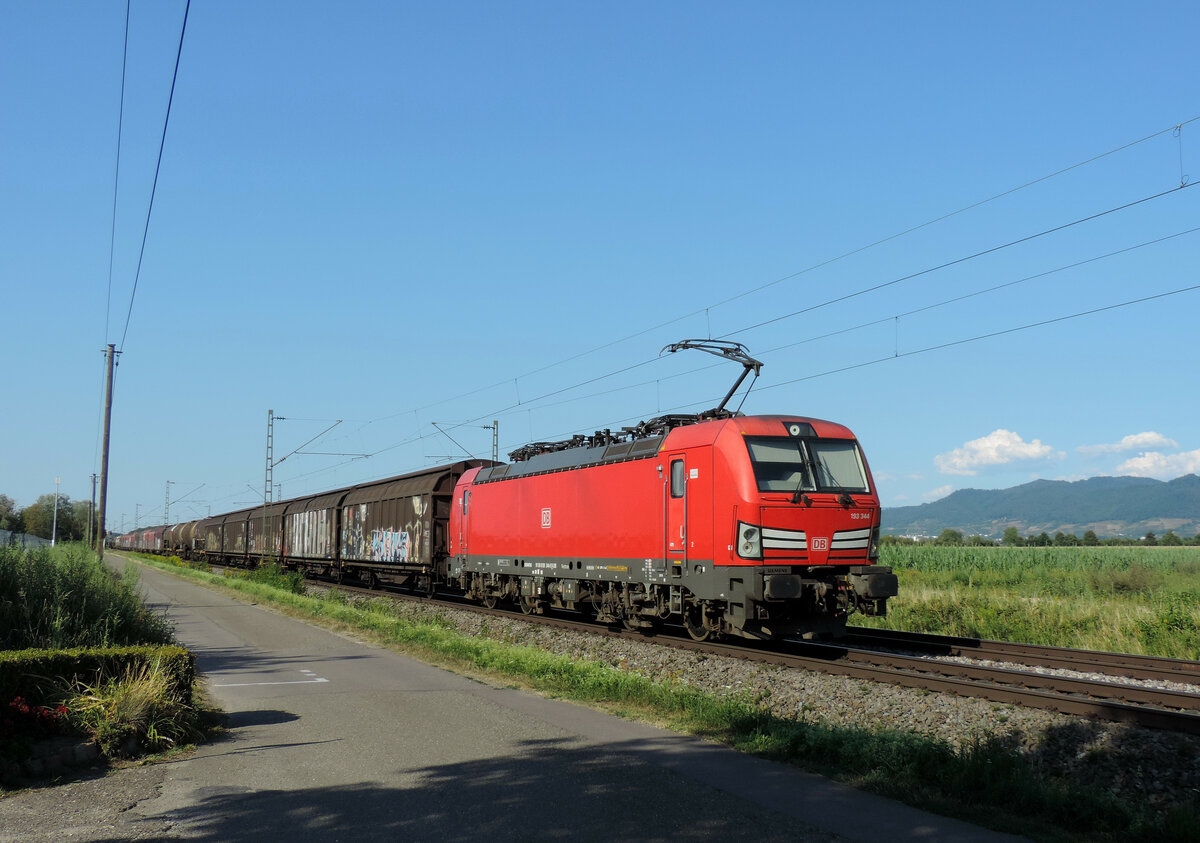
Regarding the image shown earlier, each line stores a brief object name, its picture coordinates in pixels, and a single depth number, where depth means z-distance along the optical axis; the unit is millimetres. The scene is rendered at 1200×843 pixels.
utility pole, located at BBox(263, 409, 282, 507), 53375
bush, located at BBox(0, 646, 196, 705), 8508
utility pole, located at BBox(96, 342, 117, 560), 31109
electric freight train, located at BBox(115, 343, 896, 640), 14406
